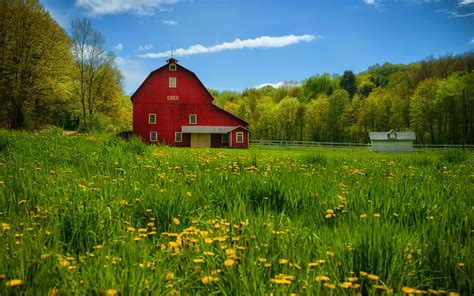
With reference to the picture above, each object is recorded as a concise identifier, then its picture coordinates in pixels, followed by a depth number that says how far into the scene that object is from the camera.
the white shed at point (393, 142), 53.72
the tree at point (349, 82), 101.12
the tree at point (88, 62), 48.38
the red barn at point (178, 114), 44.03
